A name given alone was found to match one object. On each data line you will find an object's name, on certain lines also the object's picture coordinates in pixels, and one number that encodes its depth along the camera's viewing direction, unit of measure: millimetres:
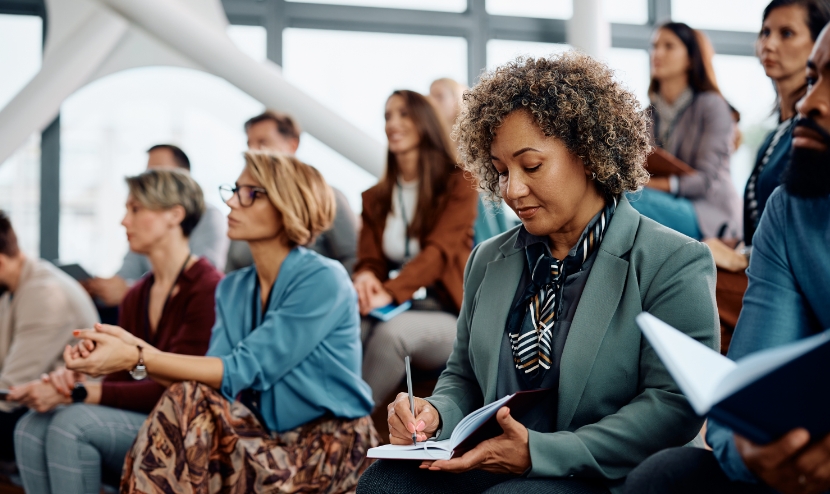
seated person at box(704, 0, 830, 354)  2238
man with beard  1133
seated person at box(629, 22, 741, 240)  2904
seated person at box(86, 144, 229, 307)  3785
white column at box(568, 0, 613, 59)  5750
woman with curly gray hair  1353
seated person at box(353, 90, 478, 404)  2861
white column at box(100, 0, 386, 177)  4895
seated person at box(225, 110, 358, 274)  3459
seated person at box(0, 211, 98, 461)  2980
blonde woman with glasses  2057
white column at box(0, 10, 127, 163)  5199
